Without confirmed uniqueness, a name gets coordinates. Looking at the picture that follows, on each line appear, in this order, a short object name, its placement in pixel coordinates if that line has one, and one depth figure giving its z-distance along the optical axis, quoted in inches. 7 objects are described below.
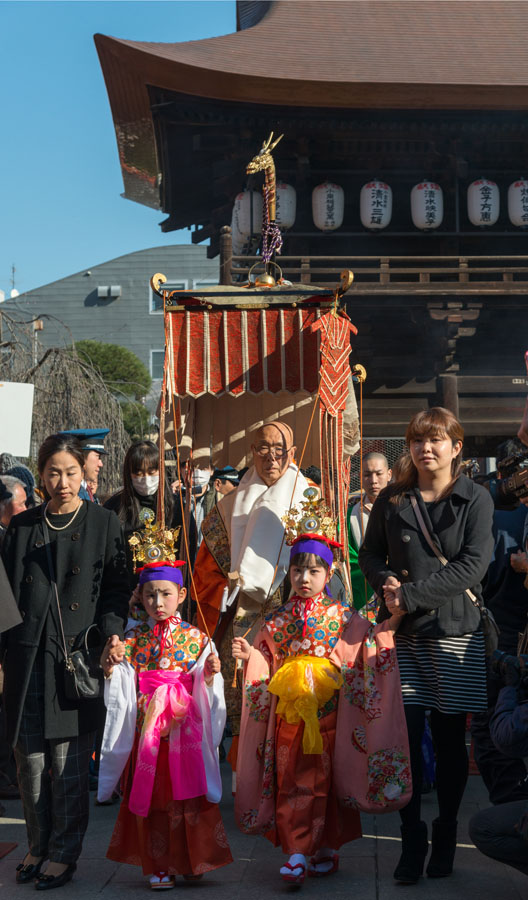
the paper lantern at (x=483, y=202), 482.0
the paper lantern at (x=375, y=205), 476.4
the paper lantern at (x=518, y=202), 483.2
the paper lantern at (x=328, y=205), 478.3
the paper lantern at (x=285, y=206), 479.2
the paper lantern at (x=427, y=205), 479.2
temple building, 447.2
